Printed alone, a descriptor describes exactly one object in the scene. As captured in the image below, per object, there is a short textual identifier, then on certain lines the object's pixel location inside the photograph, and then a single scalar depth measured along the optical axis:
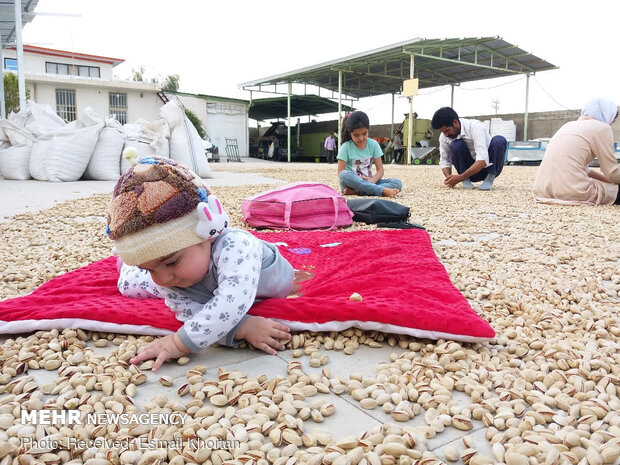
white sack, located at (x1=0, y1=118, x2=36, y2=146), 6.61
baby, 1.12
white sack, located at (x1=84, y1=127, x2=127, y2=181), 6.54
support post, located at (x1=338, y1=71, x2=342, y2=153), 14.51
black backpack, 3.15
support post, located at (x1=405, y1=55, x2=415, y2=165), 12.38
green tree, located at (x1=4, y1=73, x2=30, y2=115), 13.84
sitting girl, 4.48
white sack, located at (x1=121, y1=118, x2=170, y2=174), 6.56
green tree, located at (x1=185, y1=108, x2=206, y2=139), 18.06
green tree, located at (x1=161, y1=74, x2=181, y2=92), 30.98
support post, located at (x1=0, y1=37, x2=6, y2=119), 9.03
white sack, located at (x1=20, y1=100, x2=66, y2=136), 6.77
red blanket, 1.32
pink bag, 3.03
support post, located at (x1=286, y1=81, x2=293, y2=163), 17.14
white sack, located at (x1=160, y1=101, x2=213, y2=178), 6.88
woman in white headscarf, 3.88
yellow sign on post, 11.90
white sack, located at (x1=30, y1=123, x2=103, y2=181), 6.28
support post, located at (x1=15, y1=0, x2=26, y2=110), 7.91
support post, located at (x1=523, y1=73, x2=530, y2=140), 14.23
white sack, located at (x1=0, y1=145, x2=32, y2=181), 6.56
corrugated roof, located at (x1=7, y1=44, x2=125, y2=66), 19.81
